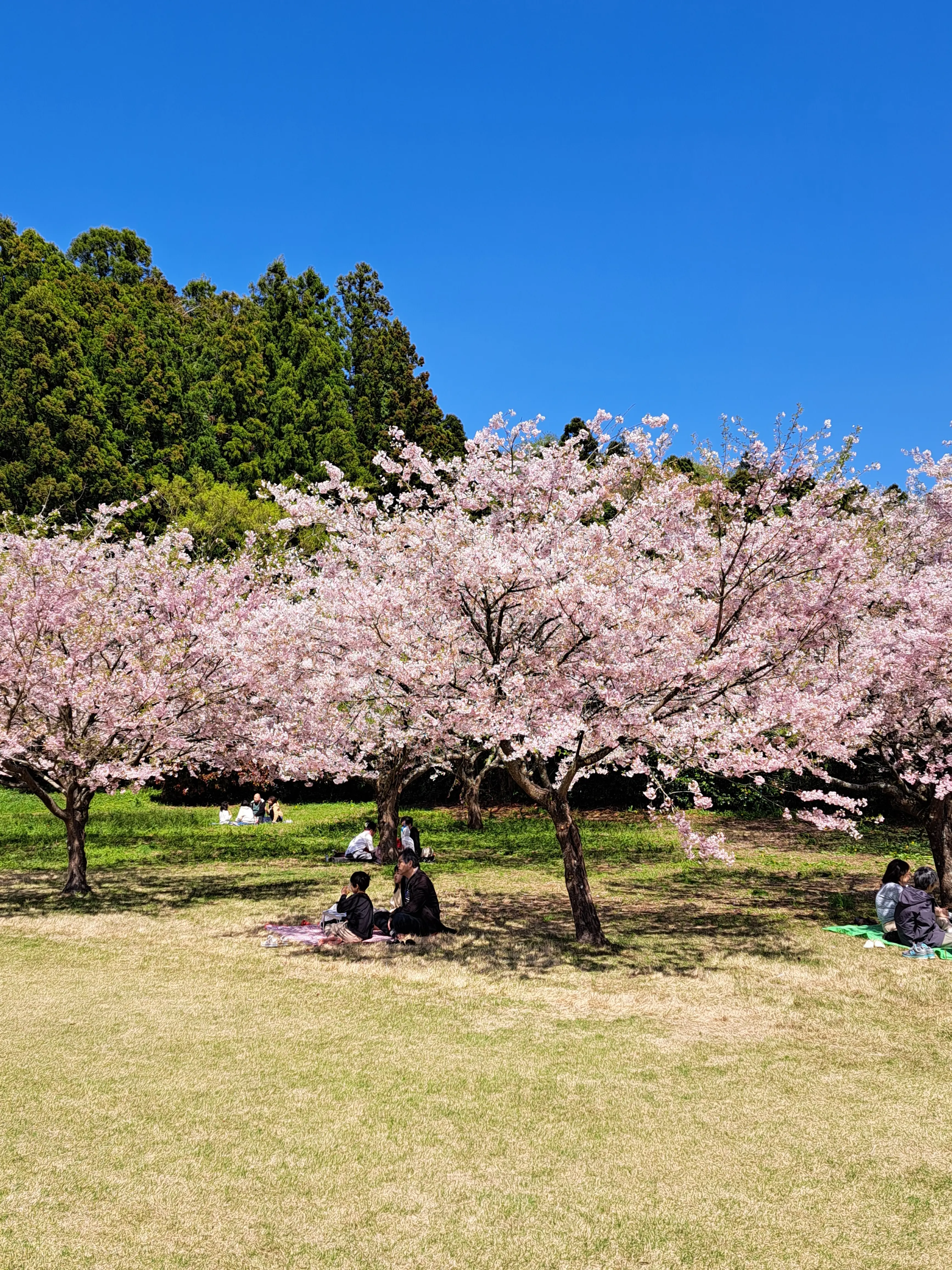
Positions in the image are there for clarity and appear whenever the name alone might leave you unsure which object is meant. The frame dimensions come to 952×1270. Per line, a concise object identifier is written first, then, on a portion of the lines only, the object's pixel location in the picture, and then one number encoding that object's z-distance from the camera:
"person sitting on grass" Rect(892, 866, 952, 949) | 11.38
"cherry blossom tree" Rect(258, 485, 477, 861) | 11.52
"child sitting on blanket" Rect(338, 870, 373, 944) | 12.37
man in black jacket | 12.56
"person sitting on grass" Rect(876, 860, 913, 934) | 12.16
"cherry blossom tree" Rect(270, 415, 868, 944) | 10.91
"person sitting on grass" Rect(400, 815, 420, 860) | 17.61
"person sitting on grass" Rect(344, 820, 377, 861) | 19.89
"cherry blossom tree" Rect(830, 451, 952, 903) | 13.08
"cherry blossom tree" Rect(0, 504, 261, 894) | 14.70
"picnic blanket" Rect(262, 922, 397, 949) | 12.34
